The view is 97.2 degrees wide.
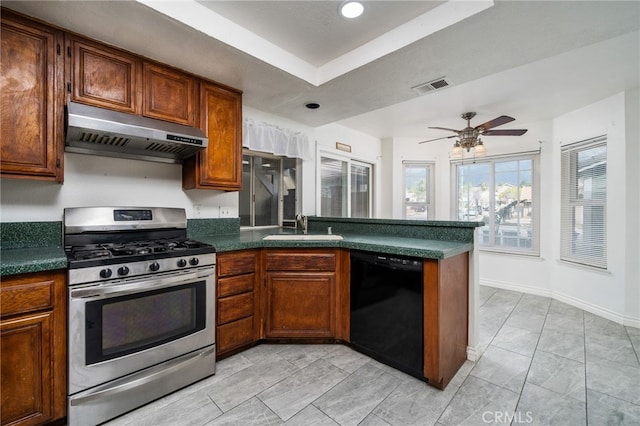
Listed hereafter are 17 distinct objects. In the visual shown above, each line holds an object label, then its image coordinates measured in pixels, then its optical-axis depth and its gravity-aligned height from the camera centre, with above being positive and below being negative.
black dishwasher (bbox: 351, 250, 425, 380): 1.95 -0.72
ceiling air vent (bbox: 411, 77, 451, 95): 2.42 +1.14
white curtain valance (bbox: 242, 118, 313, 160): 3.06 +0.85
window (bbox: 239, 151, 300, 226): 3.29 +0.28
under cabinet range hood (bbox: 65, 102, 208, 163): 1.75 +0.53
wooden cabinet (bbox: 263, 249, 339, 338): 2.41 -0.69
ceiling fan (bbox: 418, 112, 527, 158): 3.43 +1.00
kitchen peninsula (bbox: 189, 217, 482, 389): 2.16 -0.59
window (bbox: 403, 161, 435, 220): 5.19 +0.42
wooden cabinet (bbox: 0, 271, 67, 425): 1.38 -0.70
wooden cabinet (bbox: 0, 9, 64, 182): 1.62 +0.67
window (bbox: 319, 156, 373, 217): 4.20 +0.41
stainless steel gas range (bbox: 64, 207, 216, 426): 1.54 -0.61
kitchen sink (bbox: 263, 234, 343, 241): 2.44 -0.22
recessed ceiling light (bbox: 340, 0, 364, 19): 1.73 +1.28
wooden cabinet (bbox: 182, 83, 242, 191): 2.42 +0.60
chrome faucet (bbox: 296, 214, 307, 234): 3.16 -0.10
